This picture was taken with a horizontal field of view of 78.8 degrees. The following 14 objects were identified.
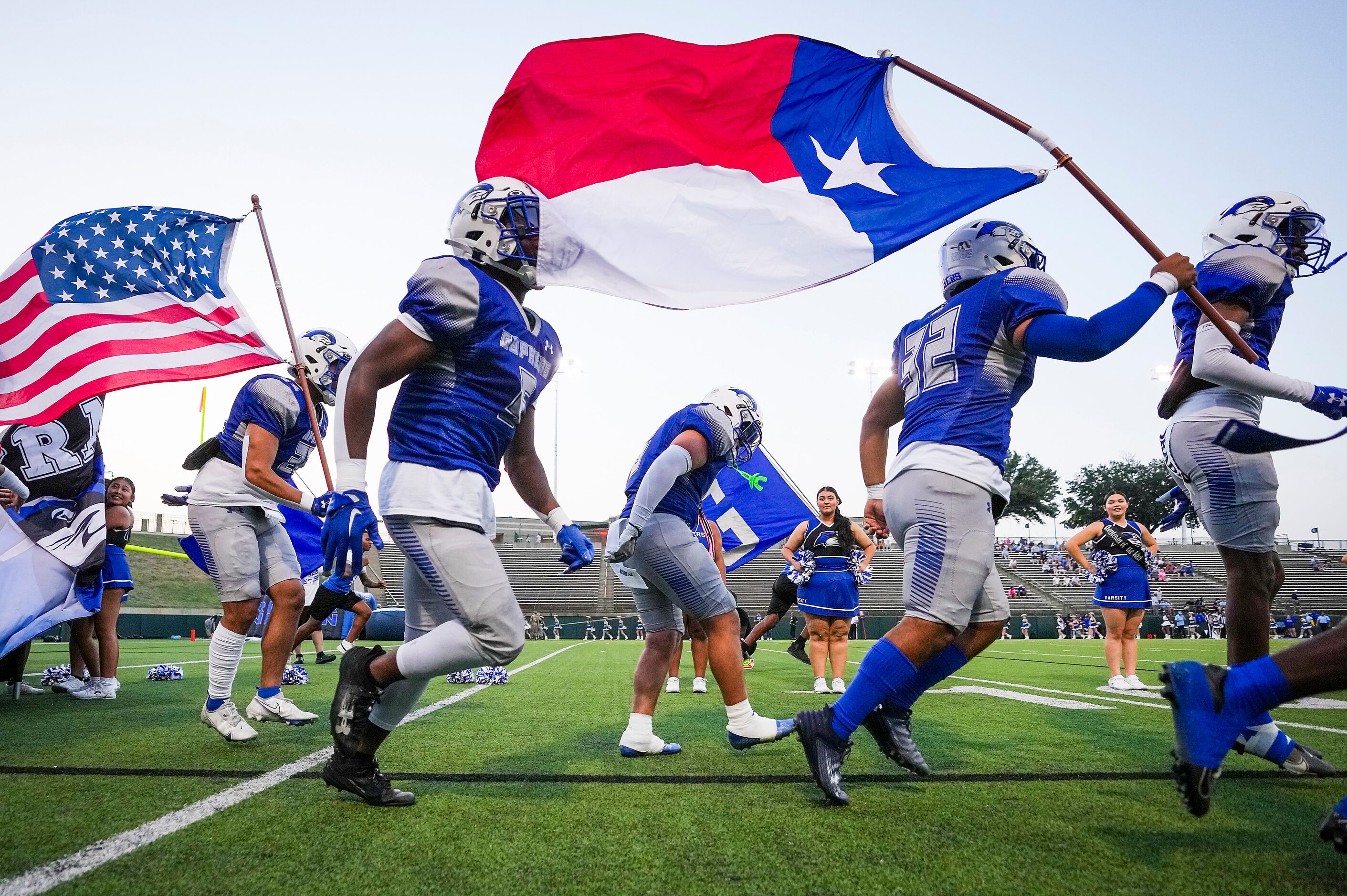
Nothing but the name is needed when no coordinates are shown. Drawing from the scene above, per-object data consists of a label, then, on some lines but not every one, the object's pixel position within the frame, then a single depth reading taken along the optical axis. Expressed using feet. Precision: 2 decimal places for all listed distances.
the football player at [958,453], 10.11
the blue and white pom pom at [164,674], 29.43
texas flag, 13.85
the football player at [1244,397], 11.34
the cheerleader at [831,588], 27.63
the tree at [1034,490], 246.88
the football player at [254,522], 15.88
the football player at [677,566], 13.64
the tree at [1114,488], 238.89
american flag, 20.27
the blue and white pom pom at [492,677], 28.43
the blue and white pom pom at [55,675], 24.84
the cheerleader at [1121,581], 27.89
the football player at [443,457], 9.63
